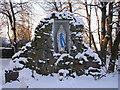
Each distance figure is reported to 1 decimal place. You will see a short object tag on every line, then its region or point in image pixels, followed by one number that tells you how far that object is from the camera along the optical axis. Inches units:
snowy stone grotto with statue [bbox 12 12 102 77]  367.2
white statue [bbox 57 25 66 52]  376.8
